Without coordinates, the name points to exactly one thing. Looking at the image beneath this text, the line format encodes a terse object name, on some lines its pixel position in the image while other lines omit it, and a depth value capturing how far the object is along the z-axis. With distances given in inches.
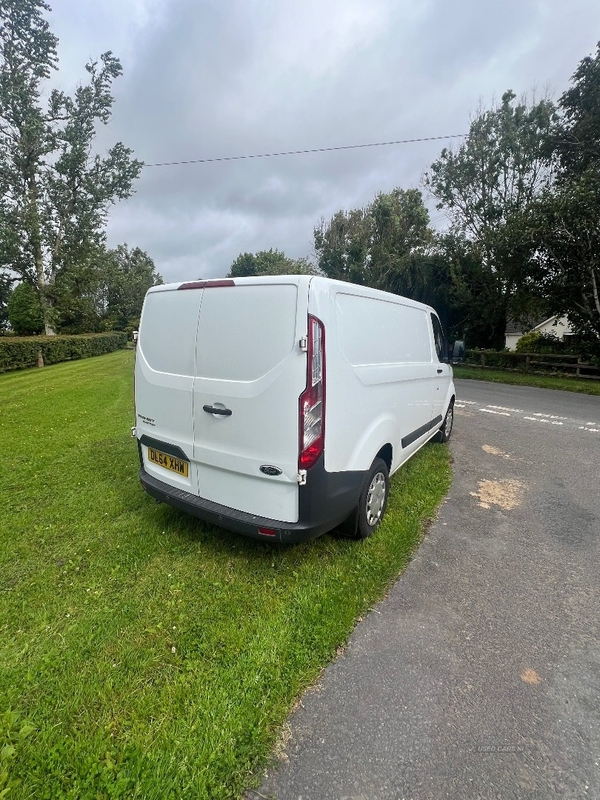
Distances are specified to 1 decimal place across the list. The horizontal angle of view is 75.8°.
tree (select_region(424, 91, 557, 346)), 770.7
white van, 95.7
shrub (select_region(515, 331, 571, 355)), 687.1
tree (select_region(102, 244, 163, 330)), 1684.3
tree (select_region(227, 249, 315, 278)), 1629.6
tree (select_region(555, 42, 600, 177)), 597.0
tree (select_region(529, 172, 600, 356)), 521.0
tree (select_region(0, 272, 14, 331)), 1316.4
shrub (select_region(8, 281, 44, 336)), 960.9
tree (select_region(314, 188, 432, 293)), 978.7
